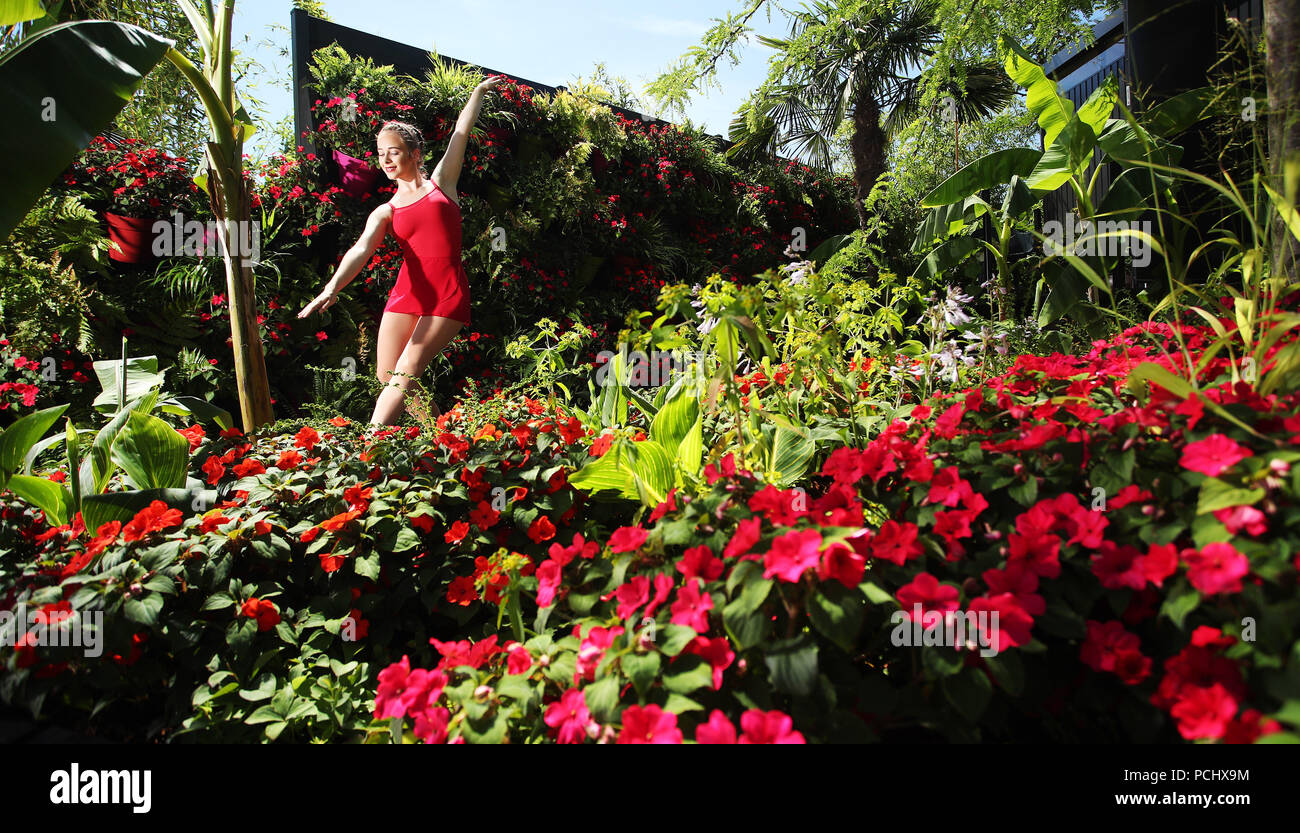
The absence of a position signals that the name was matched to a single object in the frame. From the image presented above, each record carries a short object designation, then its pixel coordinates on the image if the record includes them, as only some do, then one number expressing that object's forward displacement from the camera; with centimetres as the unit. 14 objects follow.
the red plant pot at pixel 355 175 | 557
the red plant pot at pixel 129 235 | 488
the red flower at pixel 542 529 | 164
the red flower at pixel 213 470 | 211
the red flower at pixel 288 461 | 206
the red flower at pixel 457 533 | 169
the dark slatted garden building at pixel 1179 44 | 425
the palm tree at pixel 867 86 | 766
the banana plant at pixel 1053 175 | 372
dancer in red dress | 379
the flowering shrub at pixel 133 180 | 498
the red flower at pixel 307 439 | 225
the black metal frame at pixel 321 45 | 583
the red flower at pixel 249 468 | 216
